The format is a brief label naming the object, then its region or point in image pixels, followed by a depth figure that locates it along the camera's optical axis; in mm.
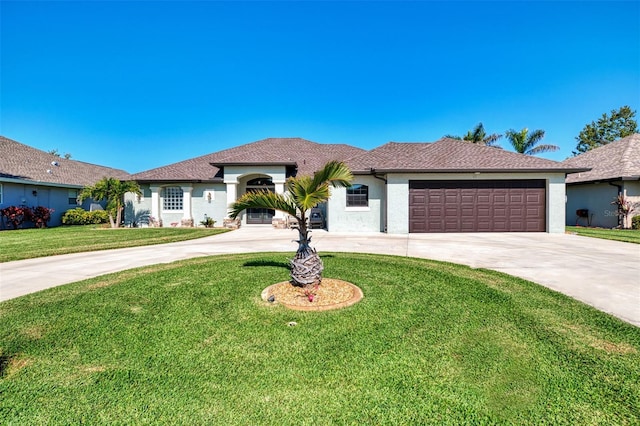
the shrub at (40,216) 18058
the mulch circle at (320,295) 4652
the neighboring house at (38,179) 17625
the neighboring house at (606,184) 16156
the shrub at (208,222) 18391
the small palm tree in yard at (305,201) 5195
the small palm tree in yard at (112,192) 17344
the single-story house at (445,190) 14492
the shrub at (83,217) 20123
